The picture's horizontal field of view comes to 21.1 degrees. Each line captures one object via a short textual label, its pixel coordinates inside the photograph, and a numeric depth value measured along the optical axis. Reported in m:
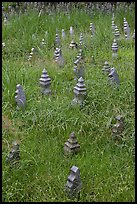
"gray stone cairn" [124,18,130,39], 5.50
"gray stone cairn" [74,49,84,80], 3.86
